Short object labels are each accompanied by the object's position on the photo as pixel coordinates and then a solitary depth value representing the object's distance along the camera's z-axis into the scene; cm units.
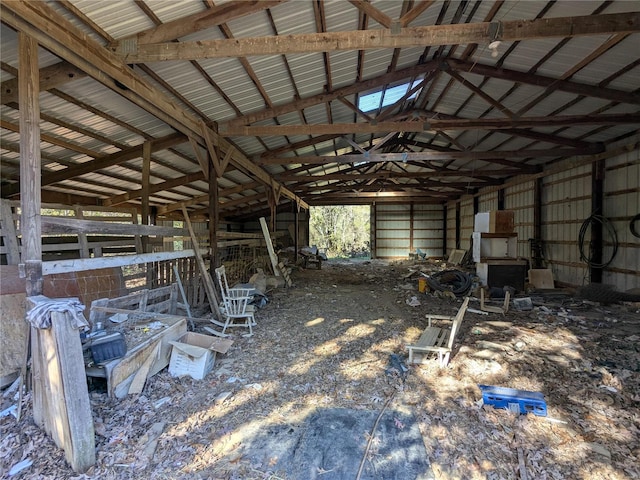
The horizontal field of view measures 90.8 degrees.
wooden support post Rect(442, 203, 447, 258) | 1788
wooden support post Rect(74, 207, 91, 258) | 448
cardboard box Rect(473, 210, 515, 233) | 779
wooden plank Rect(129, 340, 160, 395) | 279
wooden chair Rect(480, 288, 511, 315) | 577
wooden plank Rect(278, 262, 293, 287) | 854
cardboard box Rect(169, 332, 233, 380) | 321
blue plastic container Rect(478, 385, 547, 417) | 265
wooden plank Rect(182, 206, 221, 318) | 526
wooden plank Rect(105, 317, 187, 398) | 264
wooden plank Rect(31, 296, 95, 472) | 199
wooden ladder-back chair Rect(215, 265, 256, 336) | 463
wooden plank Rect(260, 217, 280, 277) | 839
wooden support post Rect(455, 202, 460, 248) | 1634
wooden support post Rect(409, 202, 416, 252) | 1805
